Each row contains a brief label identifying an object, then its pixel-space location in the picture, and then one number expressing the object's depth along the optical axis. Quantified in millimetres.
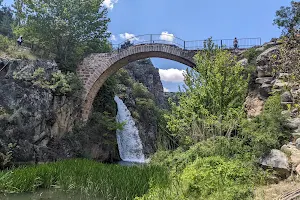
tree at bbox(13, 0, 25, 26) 20062
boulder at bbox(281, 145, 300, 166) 4747
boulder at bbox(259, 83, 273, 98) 8821
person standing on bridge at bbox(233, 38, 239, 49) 13536
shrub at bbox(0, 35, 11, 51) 13524
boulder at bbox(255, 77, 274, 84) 9055
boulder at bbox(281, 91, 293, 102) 6868
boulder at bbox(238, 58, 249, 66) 11121
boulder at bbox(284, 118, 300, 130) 5891
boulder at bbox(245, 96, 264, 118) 8775
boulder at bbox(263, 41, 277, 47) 11060
